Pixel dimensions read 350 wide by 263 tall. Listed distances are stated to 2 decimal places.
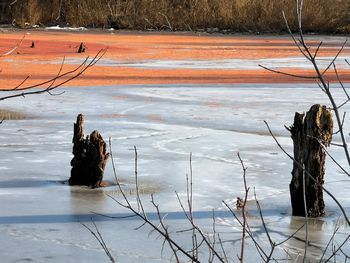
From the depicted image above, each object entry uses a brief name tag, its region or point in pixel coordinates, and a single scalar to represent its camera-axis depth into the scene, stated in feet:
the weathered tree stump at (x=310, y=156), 50.11
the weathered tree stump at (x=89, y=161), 56.49
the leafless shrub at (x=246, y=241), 40.61
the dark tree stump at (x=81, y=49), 178.95
